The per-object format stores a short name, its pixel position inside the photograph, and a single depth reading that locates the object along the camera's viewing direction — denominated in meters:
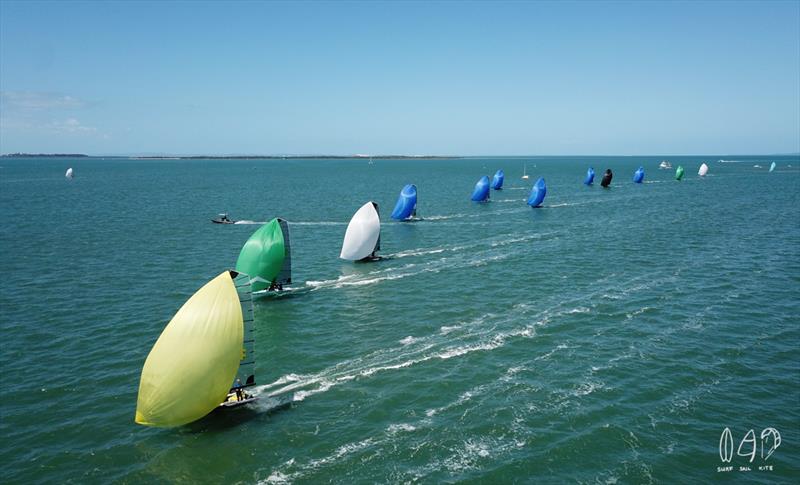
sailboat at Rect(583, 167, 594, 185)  147.55
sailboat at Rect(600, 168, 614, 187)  140.38
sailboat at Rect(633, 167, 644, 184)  151.50
